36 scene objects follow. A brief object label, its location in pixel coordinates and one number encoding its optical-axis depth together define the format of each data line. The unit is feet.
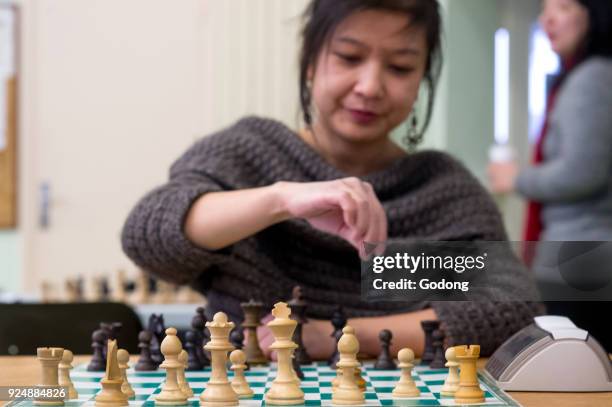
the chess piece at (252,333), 5.61
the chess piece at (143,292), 13.20
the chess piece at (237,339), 5.51
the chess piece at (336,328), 5.54
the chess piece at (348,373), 4.61
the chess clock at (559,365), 5.01
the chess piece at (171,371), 4.64
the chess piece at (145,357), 5.46
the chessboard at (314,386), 4.69
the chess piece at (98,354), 5.48
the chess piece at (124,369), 4.75
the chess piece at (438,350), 5.53
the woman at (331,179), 6.14
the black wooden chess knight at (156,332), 5.46
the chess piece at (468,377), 4.68
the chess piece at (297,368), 5.29
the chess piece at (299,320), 5.60
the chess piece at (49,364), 4.74
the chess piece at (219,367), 4.62
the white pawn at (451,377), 4.81
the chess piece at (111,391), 4.59
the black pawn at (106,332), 5.54
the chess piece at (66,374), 4.79
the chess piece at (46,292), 13.01
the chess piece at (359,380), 4.79
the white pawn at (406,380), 4.77
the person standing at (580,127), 8.91
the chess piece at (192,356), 5.49
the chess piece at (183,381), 4.74
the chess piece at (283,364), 4.64
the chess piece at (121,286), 13.53
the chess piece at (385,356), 5.53
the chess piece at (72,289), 13.12
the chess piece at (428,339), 5.67
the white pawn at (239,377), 4.79
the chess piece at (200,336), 5.52
